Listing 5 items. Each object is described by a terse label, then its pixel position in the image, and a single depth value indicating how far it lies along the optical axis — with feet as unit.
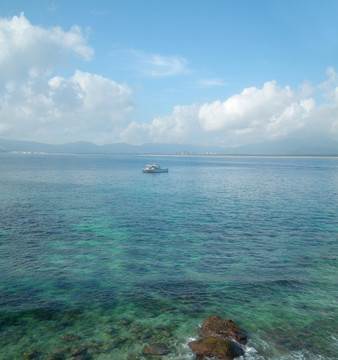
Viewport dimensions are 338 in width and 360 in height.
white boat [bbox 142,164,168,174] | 474.08
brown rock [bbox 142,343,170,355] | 56.22
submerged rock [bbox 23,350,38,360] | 54.19
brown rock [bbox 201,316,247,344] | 59.93
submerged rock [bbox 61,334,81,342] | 59.67
